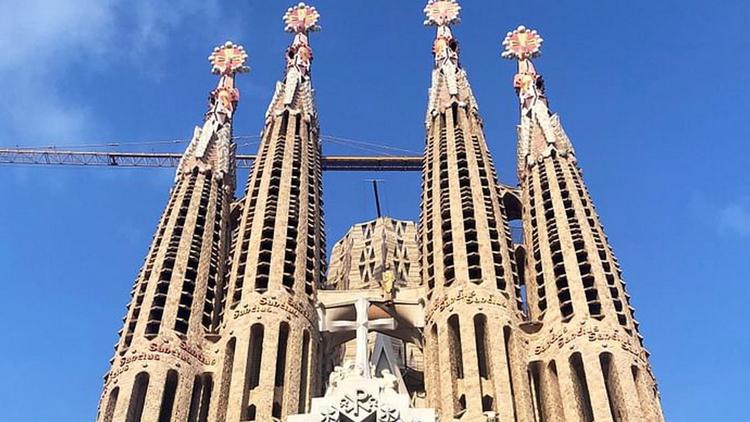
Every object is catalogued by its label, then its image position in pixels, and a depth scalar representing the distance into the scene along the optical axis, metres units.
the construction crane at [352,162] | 67.25
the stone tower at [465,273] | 34.94
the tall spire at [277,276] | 35.38
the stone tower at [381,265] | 45.99
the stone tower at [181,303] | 34.72
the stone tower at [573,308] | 33.72
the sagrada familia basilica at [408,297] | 34.66
